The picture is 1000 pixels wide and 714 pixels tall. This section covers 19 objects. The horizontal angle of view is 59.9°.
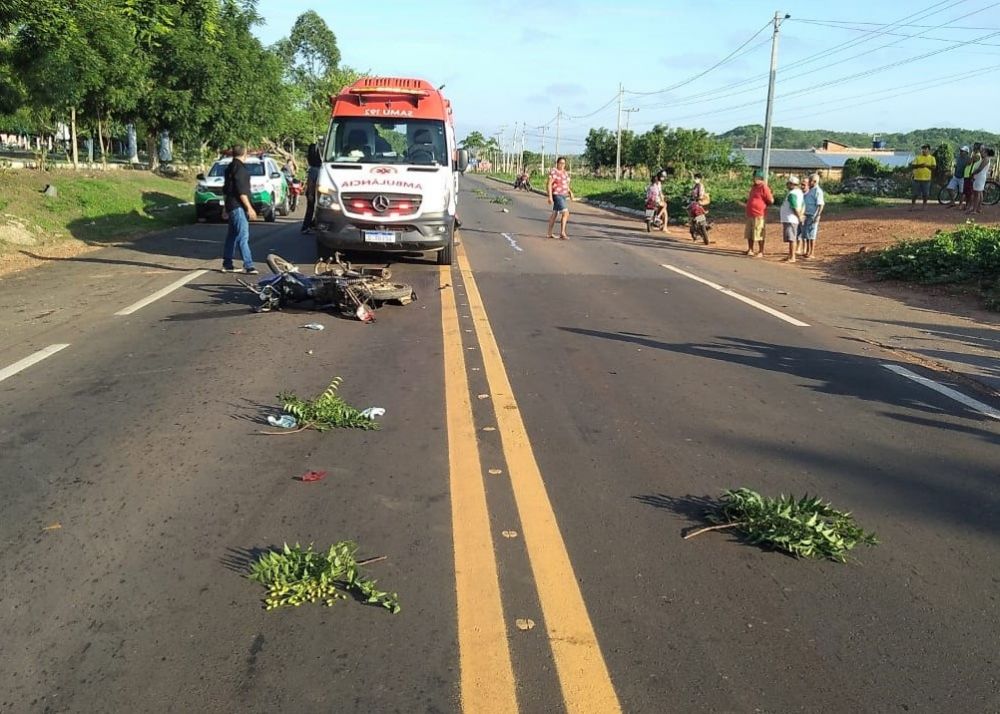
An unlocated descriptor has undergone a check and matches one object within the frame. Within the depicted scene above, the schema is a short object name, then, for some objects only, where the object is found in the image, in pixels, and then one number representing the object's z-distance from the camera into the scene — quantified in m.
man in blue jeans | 12.48
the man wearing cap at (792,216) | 17.14
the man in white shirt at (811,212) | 16.53
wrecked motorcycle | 9.58
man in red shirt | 17.22
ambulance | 12.46
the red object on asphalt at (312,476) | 4.77
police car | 22.19
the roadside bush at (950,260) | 13.23
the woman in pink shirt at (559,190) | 19.02
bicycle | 22.75
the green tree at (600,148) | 80.12
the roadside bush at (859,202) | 27.09
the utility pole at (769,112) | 30.12
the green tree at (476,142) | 133.38
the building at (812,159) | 84.99
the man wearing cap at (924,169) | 23.22
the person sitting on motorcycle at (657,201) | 23.41
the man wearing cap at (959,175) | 21.31
